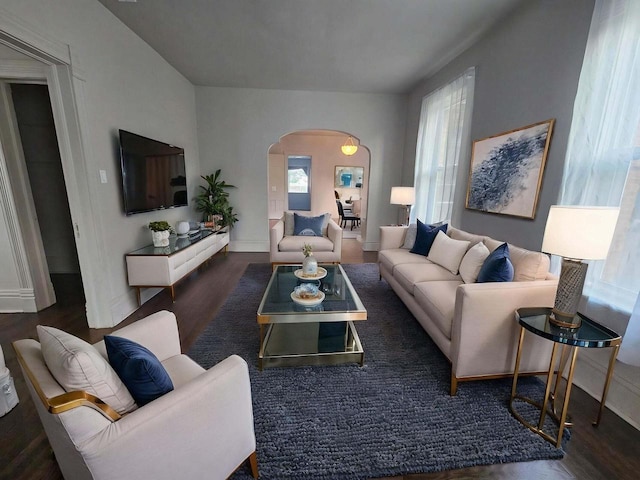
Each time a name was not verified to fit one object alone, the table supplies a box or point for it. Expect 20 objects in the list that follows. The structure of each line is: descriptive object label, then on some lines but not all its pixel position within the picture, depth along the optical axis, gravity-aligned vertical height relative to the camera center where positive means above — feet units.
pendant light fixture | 21.61 +2.98
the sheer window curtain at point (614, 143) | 5.47 +1.03
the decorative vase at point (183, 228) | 12.67 -1.98
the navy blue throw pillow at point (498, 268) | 6.45 -1.85
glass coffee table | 6.66 -4.03
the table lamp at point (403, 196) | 13.64 -0.39
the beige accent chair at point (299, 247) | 13.24 -2.88
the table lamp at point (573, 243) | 4.48 -0.89
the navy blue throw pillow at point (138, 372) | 3.22 -2.20
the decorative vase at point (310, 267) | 9.00 -2.60
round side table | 4.53 -2.45
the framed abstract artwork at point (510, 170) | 7.79 +0.61
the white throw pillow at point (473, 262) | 7.64 -2.04
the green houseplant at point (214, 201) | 15.99 -0.94
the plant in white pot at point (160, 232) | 10.46 -1.83
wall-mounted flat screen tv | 9.42 +0.43
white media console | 9.53 -2.84
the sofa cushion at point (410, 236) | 11.68 -2.04
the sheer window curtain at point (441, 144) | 11.10 +2.02
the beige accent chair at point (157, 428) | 2.59 -2.60
